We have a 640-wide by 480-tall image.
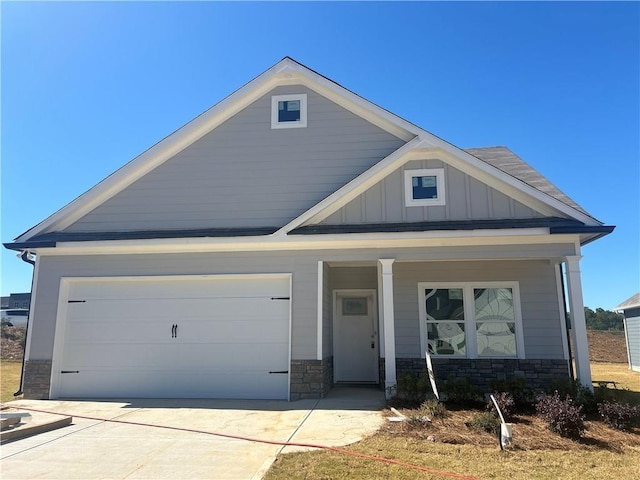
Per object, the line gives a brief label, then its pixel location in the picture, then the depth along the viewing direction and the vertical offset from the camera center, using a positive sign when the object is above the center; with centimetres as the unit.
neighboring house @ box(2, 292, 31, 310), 3753 +244
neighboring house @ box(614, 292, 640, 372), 1734 +10
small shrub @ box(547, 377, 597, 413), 738 -102
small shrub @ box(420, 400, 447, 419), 699 -120
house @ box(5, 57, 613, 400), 901 +149
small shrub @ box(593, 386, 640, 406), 768 -118
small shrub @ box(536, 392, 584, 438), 597 -115
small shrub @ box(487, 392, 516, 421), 686 -114
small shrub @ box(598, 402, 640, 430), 658 -122
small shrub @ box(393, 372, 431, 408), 793 -104
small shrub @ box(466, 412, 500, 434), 620 -126
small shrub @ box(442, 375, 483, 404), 791 -106
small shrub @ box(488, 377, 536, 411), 764 -102
